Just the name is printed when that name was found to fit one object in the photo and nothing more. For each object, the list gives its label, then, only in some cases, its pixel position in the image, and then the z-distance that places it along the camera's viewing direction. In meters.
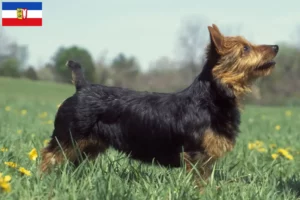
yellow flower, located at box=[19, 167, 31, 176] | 3.48
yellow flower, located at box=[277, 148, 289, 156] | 6.18
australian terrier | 4.25
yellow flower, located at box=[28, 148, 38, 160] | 4.25
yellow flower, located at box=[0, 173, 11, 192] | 2.73
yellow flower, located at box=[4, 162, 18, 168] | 3.62
